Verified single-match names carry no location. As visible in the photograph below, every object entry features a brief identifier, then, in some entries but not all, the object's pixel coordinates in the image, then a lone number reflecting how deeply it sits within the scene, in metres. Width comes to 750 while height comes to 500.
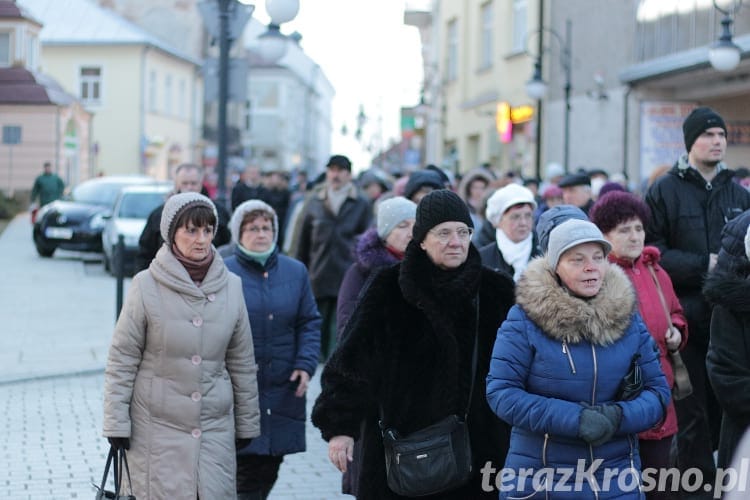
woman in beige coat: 5.38
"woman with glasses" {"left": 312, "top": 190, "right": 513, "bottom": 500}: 4.92
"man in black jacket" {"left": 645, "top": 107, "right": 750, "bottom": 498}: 7.14
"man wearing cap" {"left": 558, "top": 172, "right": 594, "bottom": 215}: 10.24
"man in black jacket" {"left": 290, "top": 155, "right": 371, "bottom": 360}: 11.60
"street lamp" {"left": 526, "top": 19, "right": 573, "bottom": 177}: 22.39
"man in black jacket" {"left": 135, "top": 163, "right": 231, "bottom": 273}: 7.92
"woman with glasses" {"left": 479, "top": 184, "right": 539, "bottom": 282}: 7.27
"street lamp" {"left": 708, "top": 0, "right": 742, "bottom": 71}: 14.36
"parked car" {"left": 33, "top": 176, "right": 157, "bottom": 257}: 24.42
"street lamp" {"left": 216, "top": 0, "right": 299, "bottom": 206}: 13.16
